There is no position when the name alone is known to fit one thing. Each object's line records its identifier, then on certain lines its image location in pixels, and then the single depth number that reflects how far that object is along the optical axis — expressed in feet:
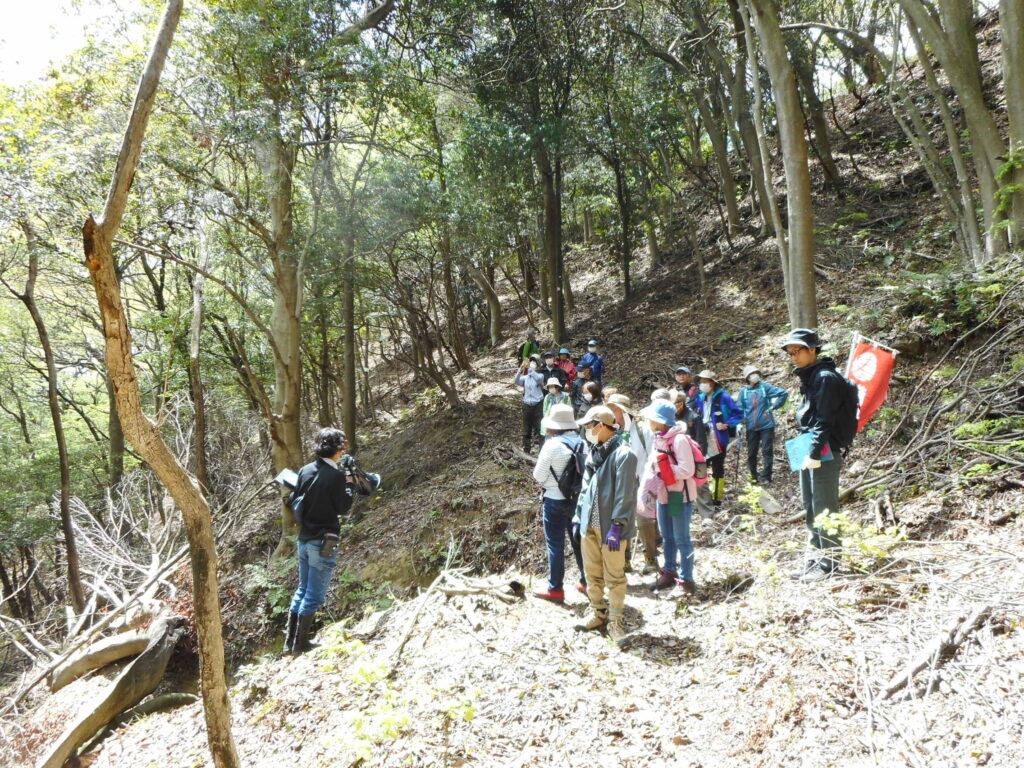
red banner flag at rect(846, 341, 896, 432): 15.74
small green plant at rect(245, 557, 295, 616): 28.71
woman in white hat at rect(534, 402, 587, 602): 16.67
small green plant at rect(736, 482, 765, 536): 17.06
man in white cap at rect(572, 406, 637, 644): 14.26
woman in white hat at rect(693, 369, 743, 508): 23.88
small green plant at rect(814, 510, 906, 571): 12.28
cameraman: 17.67
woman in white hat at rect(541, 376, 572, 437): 27.99
